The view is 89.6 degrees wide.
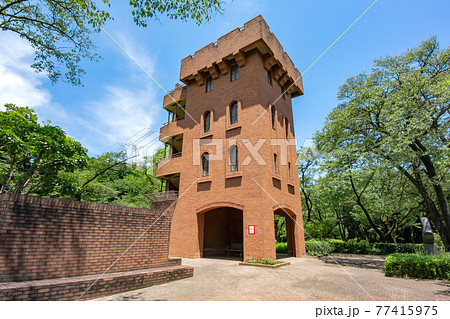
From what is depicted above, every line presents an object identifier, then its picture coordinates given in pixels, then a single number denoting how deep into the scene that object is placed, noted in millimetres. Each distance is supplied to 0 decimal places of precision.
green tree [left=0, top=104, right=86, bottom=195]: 14338
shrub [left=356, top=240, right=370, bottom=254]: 21766
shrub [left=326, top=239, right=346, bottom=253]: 22358
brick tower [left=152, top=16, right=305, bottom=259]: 14516
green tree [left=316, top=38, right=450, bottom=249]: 11641
